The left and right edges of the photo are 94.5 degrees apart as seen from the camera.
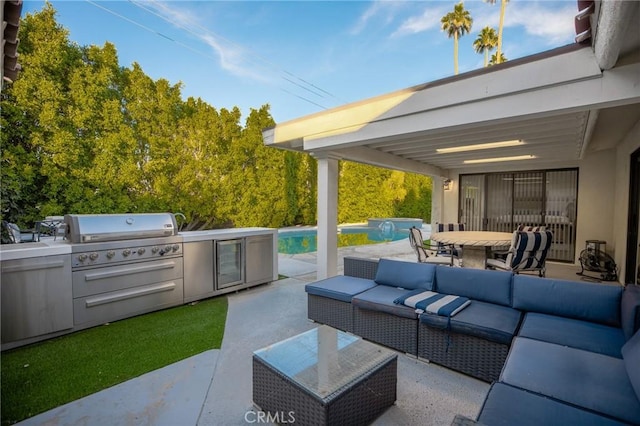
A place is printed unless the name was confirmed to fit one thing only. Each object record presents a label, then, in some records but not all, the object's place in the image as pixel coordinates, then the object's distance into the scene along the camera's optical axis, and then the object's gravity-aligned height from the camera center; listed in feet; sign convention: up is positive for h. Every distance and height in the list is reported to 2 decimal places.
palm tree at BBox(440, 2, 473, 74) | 62.13 +38.77
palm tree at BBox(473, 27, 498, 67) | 62.69 +34.87
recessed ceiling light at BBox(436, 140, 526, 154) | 18.33 +3.82
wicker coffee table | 6.11 -4.01
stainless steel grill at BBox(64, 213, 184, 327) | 12.09 -2.78
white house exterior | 8.54 +3.82
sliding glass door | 26.53 +0.18
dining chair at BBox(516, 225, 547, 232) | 21.76 -1.78
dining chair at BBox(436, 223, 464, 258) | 25.12 -1.95
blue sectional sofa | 5.24 -3.47
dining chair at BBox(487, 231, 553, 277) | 16.07 -2.57
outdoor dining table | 16.53 -2.17
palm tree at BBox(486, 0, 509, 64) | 59.36 +36.89
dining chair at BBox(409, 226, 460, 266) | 18.84 -3.36
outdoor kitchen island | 10.60 -3.22
